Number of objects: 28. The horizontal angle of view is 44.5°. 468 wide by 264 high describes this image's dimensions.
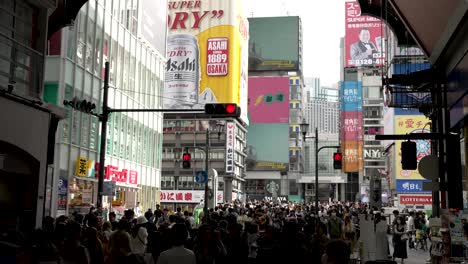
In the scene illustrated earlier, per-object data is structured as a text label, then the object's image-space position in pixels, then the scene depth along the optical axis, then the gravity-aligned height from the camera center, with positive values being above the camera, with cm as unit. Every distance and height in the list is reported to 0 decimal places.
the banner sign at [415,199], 5141 +53
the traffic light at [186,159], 3071 +222
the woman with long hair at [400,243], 2083 -142
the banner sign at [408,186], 5450 +179
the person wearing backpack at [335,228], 1772 -79
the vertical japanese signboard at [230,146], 9631 +929
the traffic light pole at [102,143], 1852 +181
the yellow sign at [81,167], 3136 +175
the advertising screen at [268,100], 13825 +2476
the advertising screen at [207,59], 9712 +2405
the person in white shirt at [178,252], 700 -64
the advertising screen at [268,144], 13750 +1396
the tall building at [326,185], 15960 +528
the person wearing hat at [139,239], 1191 -82
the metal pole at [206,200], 2355 +4
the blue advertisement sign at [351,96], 11919 +2250
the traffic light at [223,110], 1910 +306
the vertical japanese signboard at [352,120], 11800 +1752
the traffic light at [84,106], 1798 +290
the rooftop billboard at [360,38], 11575 +3380
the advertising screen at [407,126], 5453 +753
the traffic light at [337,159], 3366 +261
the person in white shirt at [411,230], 2928 -129
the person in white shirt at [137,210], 3883 -71
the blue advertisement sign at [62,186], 2963 +63
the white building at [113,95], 2980 +635
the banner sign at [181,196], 6322 +48
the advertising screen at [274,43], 14875 +4146
